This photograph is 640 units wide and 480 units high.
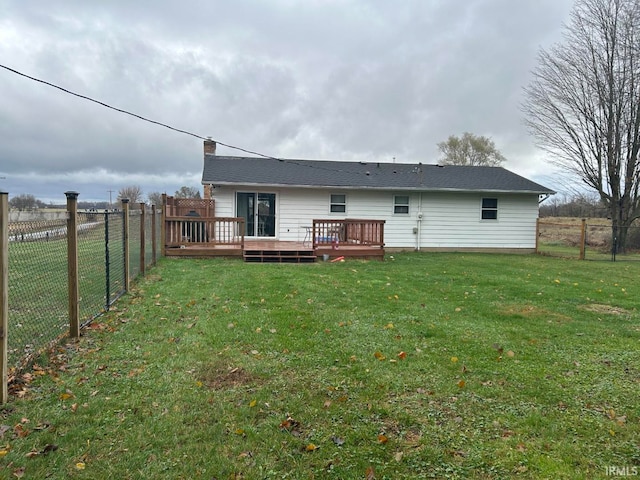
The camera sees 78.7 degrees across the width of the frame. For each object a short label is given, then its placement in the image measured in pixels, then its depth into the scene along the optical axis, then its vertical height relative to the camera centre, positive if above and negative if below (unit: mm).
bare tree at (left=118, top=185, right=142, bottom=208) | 33259 +2730
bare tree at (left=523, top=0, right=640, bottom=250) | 17531 +6149
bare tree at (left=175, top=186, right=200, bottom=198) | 34250 +2867
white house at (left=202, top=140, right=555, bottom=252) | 15305 +909
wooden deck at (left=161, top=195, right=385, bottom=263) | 11875 -629
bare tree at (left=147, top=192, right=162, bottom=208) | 33031 +2393
